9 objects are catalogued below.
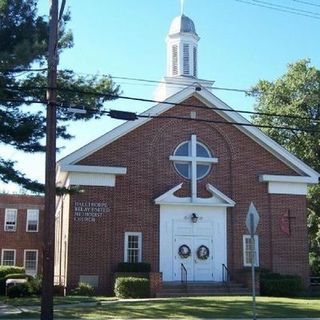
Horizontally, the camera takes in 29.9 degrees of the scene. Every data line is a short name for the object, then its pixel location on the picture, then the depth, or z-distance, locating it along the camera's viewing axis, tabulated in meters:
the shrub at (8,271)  32.47
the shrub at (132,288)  24.92
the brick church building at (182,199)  27.38
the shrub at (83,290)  25.84
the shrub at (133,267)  26.88
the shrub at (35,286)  24.88
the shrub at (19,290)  24.45
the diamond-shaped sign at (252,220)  15.52
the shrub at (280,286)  26.97
